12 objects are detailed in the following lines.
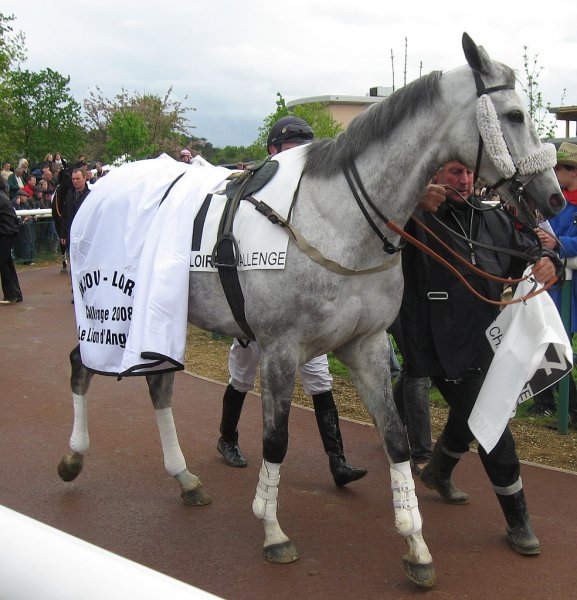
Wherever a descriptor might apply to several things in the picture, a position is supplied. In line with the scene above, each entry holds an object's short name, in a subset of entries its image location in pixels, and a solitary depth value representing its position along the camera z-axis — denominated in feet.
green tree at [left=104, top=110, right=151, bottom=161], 76.74
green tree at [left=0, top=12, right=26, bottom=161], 71.26
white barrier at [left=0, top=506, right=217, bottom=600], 2.95
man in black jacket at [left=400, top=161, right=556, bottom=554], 12.41
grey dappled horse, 10.56
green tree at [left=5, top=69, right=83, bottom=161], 79.15
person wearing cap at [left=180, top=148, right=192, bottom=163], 32.32
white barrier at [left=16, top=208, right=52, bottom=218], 49.31
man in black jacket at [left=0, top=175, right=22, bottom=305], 36.94
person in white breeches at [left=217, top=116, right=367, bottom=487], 15.28
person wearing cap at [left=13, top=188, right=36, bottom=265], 51.44
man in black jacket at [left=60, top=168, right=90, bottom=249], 36.04
